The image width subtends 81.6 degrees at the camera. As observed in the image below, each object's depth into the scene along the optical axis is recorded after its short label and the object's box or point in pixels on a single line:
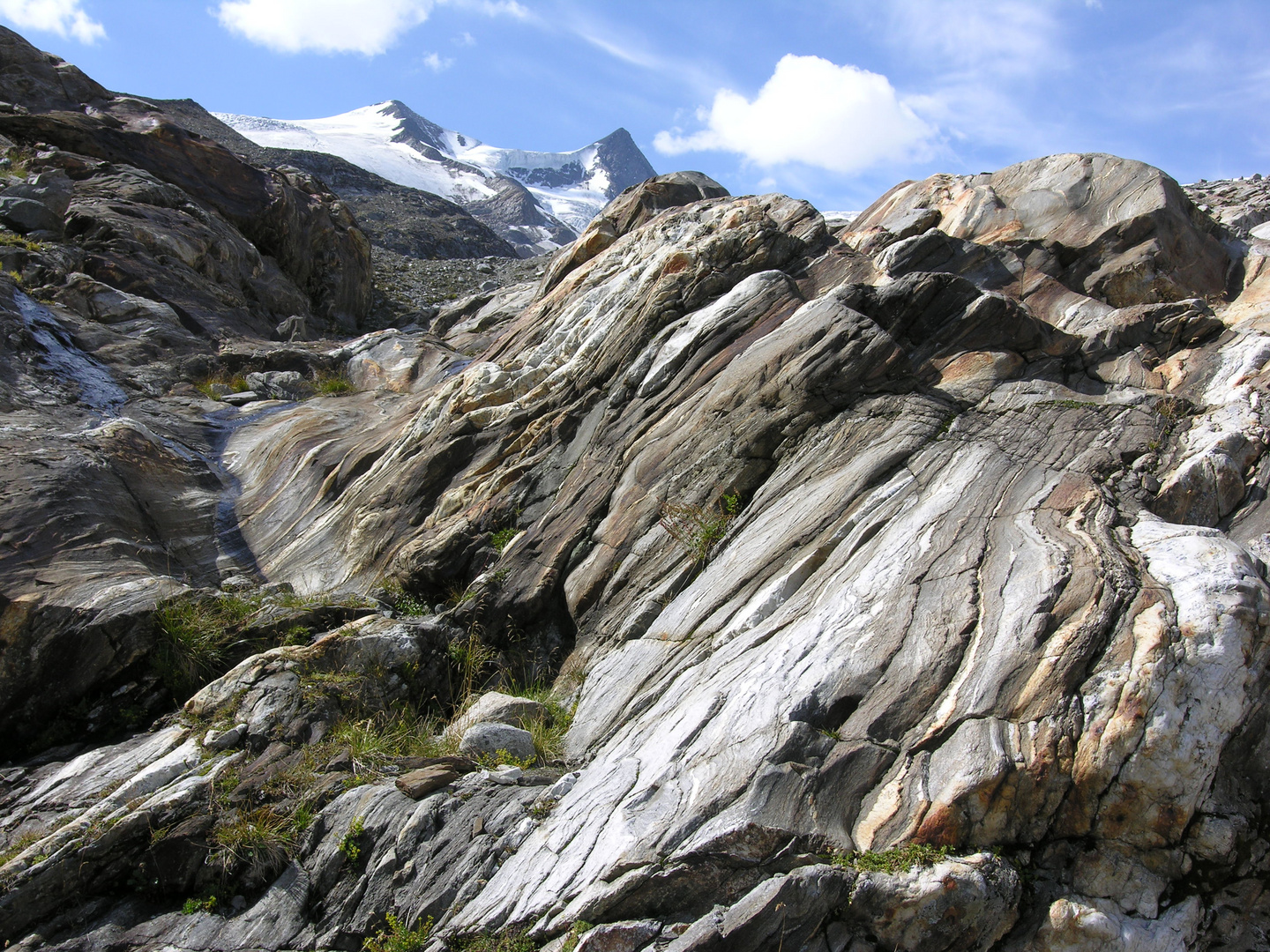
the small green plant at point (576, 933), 4.63
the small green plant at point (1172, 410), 7.97
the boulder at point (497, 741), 7.12
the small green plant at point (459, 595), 9.54
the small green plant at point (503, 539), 10.09
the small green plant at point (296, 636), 8.62
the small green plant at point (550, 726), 7.23
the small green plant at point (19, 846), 5.71
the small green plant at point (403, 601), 9.85
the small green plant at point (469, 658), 8.76
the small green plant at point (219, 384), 16.39
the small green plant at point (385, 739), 6.83
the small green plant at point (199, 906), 5.58
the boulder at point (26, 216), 19.03
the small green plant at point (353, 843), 5.77
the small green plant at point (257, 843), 5.80
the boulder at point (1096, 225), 11.49
